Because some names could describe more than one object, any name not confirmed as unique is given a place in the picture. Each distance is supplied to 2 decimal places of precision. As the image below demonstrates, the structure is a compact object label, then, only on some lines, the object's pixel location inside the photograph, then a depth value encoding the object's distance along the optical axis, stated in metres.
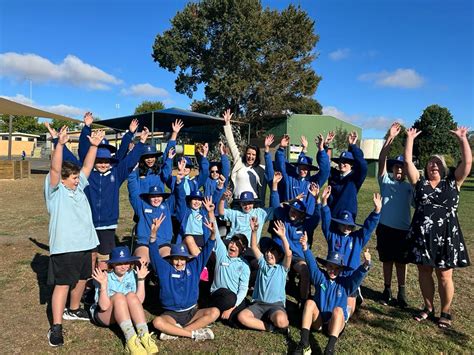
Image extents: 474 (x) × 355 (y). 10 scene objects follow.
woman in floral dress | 4.02
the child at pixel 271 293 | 3.94
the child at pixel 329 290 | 3.67
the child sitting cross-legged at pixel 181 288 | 3.85
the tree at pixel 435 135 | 34.09
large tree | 30.05
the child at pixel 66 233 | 3.59
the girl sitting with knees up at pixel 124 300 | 3.48
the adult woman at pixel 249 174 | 5.85
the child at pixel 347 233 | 4.18
